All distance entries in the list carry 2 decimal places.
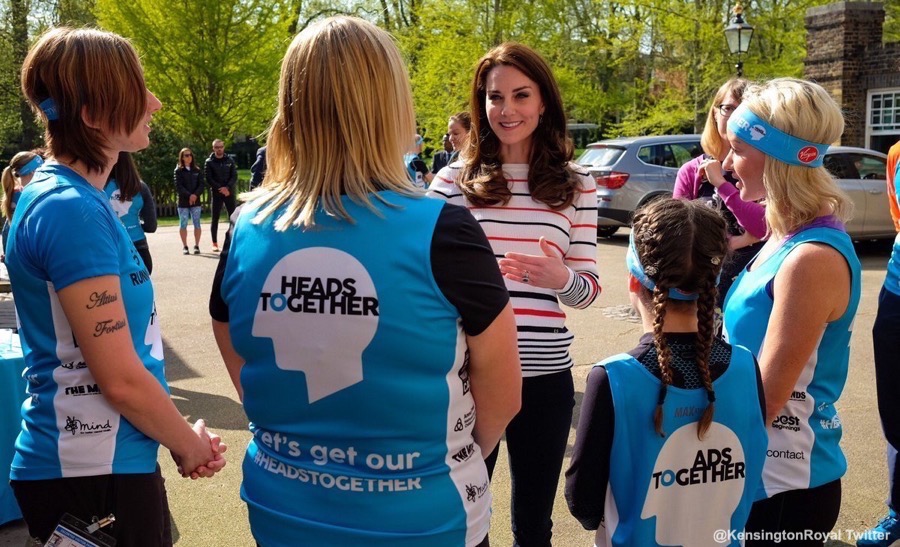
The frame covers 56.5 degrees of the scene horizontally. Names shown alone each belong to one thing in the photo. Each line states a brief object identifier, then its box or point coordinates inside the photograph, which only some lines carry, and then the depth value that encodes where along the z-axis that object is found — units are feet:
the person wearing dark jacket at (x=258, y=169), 41.59
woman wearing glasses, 12.36
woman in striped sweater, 9.37
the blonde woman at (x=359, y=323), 5.39
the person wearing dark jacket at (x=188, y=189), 48.34
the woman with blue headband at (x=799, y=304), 7.42
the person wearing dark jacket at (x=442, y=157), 52.26
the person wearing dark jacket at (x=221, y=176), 51.08
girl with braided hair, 6.77
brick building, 58.75
